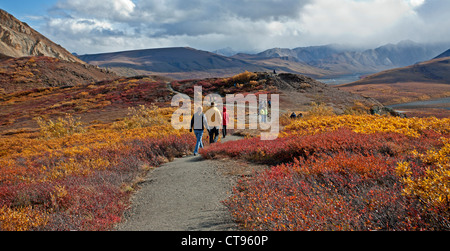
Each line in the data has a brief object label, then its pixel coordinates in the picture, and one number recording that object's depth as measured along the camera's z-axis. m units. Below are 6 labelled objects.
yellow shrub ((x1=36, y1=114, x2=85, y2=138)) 20.96
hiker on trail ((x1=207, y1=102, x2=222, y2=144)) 11.35
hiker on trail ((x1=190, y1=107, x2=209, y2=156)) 10.34
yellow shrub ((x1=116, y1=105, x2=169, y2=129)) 20.41
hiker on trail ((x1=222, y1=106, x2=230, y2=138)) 13.63
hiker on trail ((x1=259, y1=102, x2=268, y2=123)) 19.25
